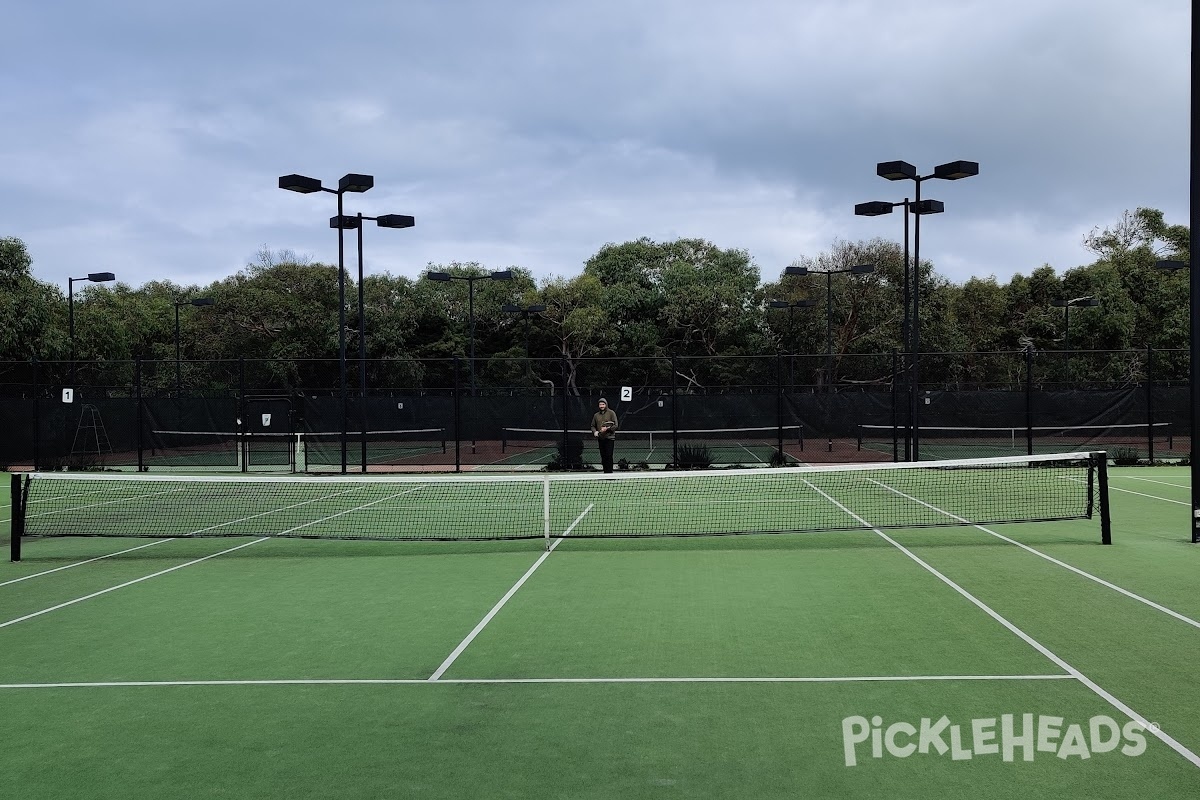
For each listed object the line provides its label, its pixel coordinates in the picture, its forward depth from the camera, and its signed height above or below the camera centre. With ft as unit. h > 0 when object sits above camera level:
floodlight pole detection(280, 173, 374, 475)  63.67 +14.62
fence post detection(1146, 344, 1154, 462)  72.33 -0.05
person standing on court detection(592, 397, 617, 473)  60.49 -1.21
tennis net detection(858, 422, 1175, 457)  81.97 -2.44
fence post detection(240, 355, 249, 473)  73.51 -0.79
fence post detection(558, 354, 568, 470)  71.56 -2.65
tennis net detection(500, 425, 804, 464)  81.82 -2.65
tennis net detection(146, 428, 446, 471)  79.05 -3.24
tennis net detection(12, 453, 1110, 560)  40.57 -4.71
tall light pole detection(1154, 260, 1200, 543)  34.91 +1.27
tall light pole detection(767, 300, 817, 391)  105.94 +11.30
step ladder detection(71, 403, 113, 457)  81.40 -1.89
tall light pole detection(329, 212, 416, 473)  68.80 +12.92
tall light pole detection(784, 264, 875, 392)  91.71 +12.94
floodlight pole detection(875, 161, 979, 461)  60.54 +14.28
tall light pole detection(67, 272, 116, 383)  89.86 +11.99
